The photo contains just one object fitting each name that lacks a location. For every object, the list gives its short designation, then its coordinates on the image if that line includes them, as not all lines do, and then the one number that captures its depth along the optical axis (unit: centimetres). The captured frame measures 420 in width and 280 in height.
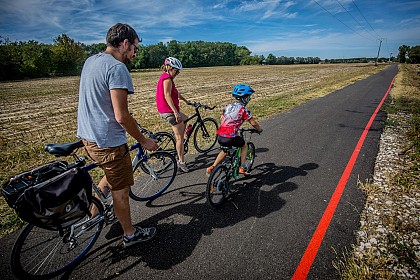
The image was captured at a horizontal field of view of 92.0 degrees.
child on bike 346
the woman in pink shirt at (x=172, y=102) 414
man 207
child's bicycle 338
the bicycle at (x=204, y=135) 553
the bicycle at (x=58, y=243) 233
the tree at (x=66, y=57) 6301
